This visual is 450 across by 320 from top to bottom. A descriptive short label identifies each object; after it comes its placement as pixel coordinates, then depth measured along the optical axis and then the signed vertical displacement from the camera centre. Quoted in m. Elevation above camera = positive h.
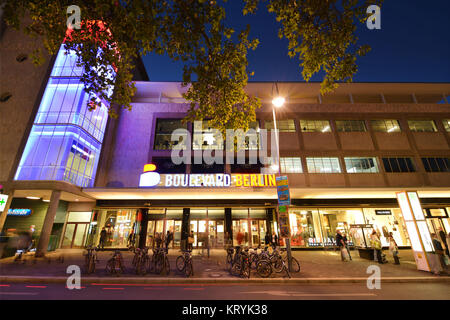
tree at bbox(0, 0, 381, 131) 5.68 +5.86
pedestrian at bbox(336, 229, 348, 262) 13.18 -1.23
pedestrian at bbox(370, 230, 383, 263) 12.70 -1.40
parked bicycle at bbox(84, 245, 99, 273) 9.37 -1.54
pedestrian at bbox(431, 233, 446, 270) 9.69 -1.22
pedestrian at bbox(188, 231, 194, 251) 14.81 -0.96
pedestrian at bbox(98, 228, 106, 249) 17.66 -0.80
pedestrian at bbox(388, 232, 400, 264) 11.98 -1.39
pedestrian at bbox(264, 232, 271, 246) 18.22 -1.11
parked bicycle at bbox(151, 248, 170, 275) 9.68 -1.65
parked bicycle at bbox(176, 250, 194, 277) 9.23 -1.76
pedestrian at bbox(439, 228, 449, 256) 10.42 -0.55
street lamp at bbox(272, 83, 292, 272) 10.05 -0.84
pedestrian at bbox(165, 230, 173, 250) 16.08 -0.81
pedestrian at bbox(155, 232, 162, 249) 15.21 -1.02
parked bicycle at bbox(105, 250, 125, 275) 9.36 -1.74
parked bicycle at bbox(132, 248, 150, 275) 9.52 -1.60
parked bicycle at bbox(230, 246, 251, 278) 9.33 -1.73
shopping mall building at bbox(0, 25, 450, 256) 17.25 +6.01
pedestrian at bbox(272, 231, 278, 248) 17.91 -1.09
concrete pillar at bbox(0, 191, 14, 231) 14.26 +1.33
